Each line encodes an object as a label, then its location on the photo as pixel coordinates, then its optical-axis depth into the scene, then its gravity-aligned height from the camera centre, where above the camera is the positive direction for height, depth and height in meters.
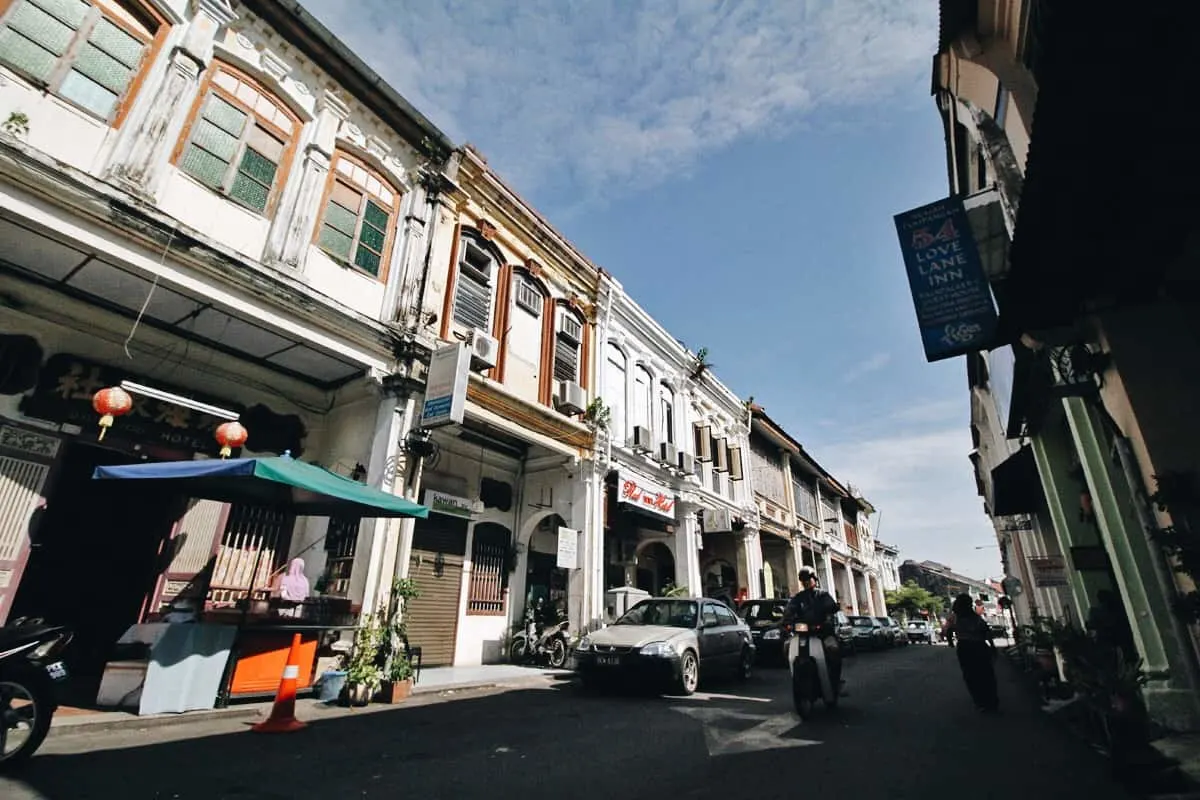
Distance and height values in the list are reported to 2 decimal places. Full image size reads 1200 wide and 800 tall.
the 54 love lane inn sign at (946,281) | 5.85 +3.54
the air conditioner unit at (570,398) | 12.89 +4.67
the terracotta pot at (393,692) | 7.34 -1.05
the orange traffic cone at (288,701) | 5.61 -0.92
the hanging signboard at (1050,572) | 8.05 +0.68
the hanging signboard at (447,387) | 8.89 +3.43
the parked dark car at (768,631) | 13.61 -0.37
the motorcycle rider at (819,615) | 6.88 +0.00
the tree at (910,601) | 46.69 +1.32
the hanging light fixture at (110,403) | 6.68 +2.27
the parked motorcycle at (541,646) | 11.84 -0.72
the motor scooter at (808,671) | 6.46 -0.62
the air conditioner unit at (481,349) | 10.36 +4.62
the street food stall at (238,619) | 5.97 -0.17
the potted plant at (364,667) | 7.06 -0.74
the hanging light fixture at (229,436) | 7.73 +2.23
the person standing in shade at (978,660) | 7.16 -0.50
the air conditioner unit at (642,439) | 15.11 +4.46
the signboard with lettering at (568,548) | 12.20 +1.31
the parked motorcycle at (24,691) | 3.96 -0.62
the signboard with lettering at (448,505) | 11.23 +2.04
